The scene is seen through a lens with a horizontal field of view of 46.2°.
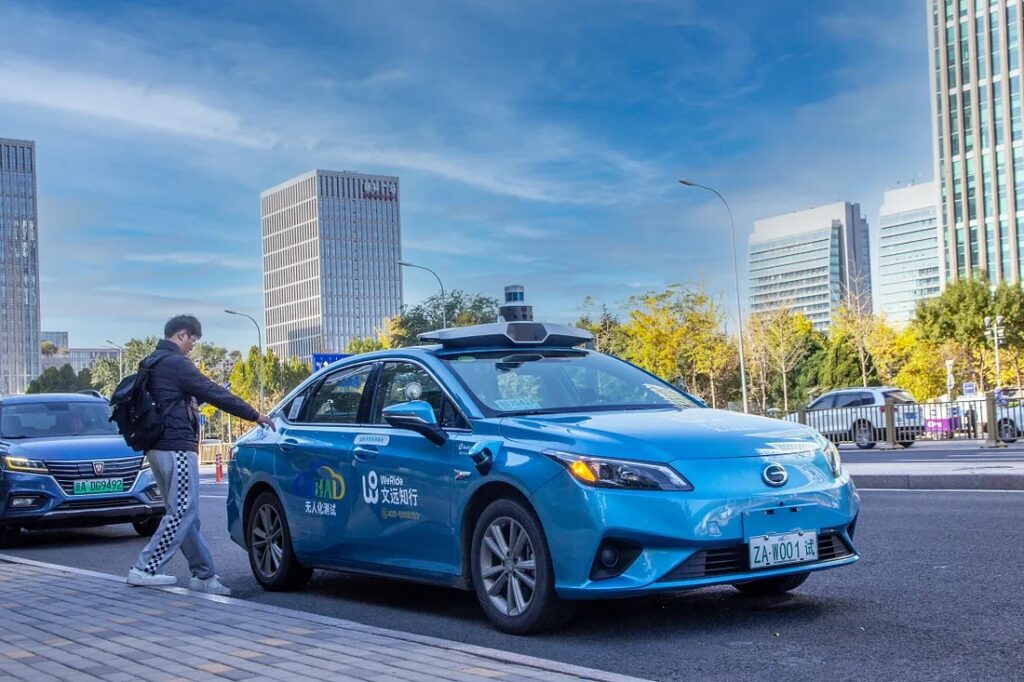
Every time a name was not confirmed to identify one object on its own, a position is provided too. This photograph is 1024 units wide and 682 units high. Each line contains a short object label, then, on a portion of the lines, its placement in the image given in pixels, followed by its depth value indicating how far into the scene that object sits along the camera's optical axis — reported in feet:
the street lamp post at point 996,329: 185.78
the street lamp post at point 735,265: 148.46
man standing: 27.68
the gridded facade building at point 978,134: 372.38
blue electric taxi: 18.89
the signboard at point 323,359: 114.45
